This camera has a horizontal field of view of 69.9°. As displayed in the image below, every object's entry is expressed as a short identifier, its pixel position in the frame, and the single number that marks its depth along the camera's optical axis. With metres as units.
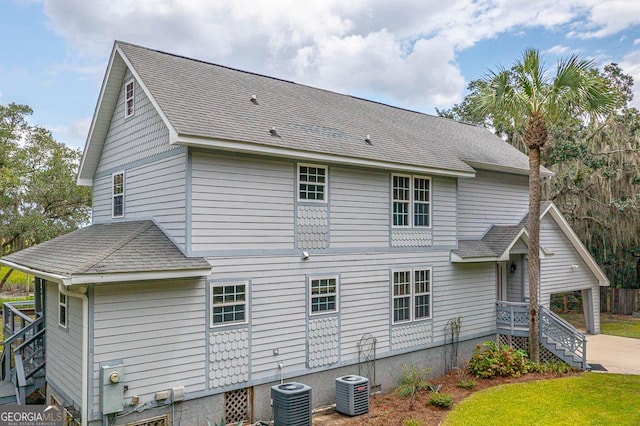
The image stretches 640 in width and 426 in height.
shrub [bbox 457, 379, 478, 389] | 11.58
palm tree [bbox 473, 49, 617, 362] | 11.77
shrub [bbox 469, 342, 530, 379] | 12.26
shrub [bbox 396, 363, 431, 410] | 11.06
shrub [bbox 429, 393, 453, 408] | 10.17
